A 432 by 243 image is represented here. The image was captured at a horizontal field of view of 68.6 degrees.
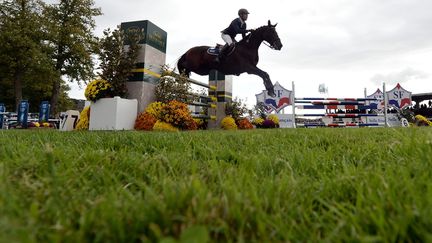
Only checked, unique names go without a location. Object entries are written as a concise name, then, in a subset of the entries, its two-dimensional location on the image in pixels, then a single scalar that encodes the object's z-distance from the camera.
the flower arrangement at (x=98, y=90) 6.79
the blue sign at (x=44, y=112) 18.02
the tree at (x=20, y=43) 24.91
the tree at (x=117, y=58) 7.11
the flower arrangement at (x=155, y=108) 7.07
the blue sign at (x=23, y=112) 16.30
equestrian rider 9.01
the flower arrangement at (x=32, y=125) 15.66
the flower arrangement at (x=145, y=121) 6.99
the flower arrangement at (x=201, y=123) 9.66
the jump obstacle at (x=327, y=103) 12.27
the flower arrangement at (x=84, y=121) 7.27
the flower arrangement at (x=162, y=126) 6.66
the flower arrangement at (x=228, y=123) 9.55
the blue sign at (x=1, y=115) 17.00
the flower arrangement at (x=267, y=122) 10.54
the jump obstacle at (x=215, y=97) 10.25
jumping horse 8.88
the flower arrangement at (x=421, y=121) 12.48
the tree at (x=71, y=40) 27.67
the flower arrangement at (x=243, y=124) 10.10
